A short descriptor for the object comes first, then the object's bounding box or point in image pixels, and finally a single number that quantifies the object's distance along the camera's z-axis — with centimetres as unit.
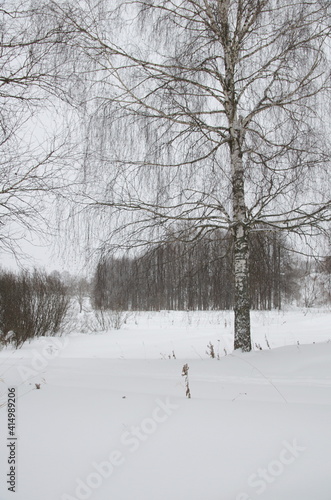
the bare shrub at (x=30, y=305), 859
